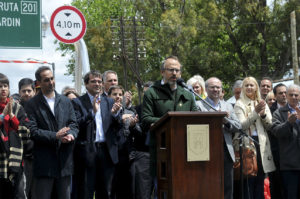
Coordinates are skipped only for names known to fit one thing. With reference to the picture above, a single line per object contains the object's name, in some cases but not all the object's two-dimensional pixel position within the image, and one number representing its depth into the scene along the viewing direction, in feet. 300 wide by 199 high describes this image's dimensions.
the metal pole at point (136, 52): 121.39
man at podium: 21.71
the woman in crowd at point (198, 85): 29.96
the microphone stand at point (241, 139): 21.19
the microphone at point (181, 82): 21.22
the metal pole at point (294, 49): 89.15
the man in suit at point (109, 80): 29.58
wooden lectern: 18.97
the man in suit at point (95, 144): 25.29
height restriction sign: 32.17
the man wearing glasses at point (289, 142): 28.30
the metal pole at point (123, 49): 120.88
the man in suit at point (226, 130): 26.09
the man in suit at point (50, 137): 22.26
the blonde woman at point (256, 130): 28.25
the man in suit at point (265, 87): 31.83
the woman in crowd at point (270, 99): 31.45
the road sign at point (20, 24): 37.52
